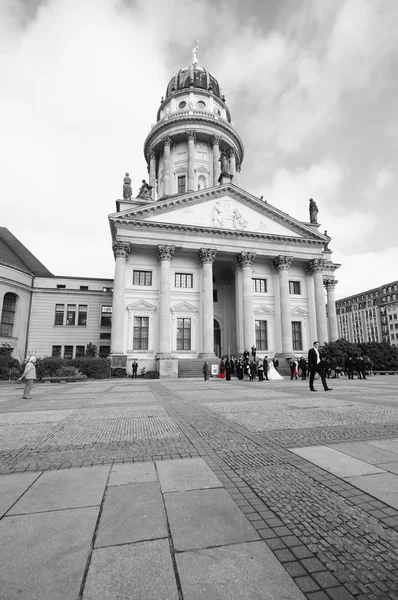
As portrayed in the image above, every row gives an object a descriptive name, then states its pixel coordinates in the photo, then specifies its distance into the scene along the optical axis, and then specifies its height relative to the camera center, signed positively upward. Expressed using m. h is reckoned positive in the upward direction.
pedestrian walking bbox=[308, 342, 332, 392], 13.72 -0.12
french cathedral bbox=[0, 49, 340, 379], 33.78 +7.84
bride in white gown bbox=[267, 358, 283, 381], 25.44 -0.97
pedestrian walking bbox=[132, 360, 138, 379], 30.27 -0.66
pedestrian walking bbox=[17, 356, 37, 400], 12.80 -0.51
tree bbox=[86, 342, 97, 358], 36.12 +1.23
